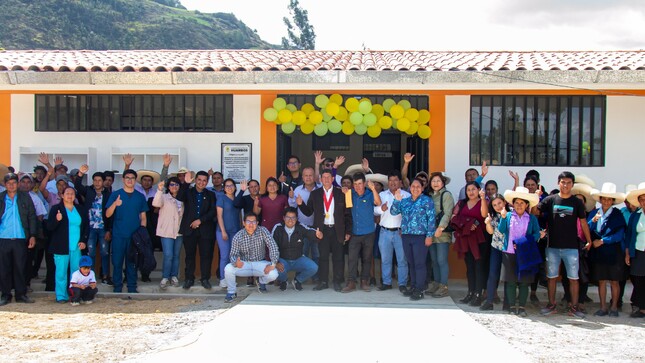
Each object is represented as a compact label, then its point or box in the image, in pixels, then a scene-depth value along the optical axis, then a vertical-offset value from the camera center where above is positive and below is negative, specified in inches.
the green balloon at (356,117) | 385.7 +31.6
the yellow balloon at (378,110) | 391.2 +36.5
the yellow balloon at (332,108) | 386.9 +36.8
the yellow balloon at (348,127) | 394.9 +26.2
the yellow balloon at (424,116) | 395.5 +33.4
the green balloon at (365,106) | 382.6 +38.0
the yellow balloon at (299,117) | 394.9 +32.1
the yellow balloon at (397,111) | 387.9 +35.7
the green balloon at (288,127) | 399.9 +26.2
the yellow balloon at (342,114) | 389.4 +33.8
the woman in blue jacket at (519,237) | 303.6 -31.4
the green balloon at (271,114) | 396.5 +33.9
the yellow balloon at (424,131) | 396.8 +24.3
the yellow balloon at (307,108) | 396.2 +37.8
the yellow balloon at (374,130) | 396.1 +24.6
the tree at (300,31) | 2121.1 +465.5
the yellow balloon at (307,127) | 399.2 +26.3
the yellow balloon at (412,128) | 395.2 +26.0
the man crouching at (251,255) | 336.2 -46.0
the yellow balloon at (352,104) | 386.0 +39.5
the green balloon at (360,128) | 394.5 +25.4
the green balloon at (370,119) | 387.9 +30.7
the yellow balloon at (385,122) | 392.2 +29.3
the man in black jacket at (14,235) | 332.2 -35.8
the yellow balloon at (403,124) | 390.3 +28.0
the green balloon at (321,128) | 395.9 +25.5
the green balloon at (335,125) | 392.2 +27.1
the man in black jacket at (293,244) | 349.7 -41.0
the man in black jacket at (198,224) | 356.2 -31.1
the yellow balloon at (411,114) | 391.9 +34.4
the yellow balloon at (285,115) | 394.4 +33.2
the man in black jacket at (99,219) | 354.3 -29.1
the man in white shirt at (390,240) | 347.9 -38.3
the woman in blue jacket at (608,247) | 310.8 -36.5
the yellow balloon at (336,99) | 389.7 +42.9
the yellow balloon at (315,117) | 391.5 +32.0
